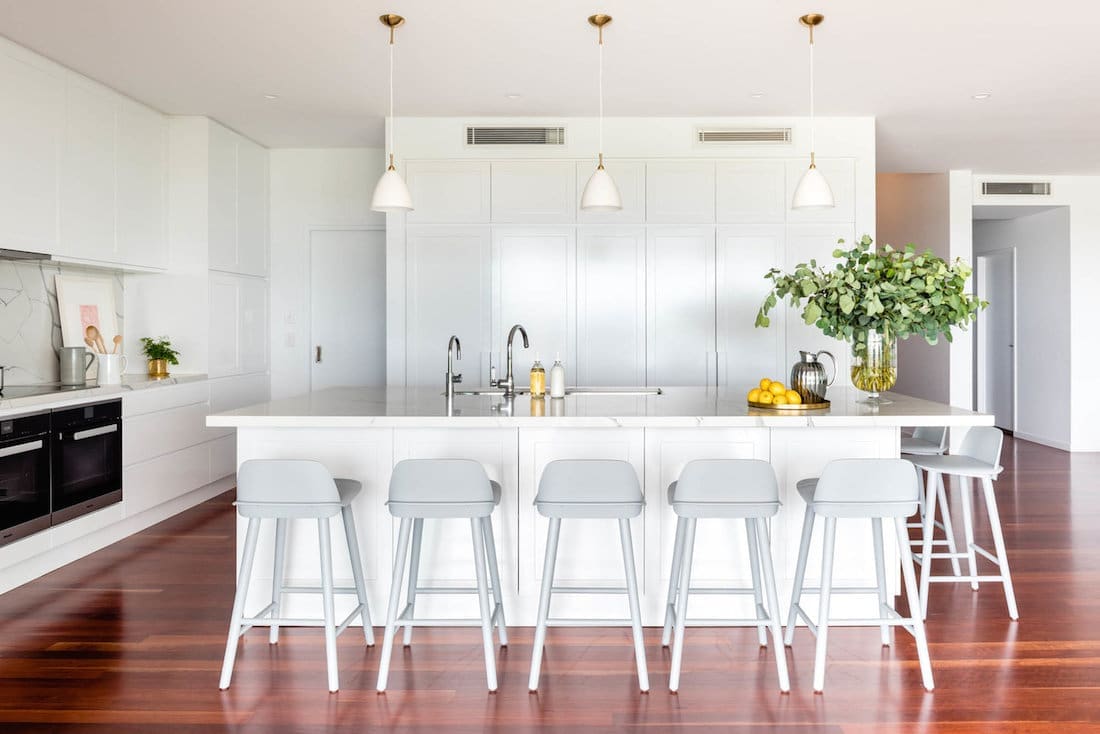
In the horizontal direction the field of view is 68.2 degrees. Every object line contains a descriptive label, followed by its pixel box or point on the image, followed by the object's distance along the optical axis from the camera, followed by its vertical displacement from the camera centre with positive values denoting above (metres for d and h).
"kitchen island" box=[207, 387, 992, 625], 3.17 -0.53
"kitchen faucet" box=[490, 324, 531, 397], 3.87 -0.12
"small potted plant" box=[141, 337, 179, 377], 5.22 +0.04
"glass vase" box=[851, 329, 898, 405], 3.45 -0.01
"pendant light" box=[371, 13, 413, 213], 3.62 +0.75
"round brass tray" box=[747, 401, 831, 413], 3.10 -0.18
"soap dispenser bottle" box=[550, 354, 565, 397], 3.69 -0.09
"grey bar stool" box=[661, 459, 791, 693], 2.65 -0.46
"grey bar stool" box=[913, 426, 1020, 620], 3.32 -0.50
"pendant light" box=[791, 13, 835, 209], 3.71 +0.78
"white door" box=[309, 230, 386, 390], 6.45 +0.47
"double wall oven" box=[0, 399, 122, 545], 3.59 -0.50
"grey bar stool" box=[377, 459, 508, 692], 2.66 -0.46
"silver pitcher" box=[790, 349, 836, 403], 3.26 -0.08
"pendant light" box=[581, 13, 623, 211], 3.75 +0.78
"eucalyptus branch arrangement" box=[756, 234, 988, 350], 3.19 +0.26
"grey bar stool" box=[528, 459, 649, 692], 2.67 -0.44
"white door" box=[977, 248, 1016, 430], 8.93 +0.24
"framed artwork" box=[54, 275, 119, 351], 4.84 +0.34
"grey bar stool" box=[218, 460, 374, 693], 2.65 -0.46
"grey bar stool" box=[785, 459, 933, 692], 2.65 -0.45
